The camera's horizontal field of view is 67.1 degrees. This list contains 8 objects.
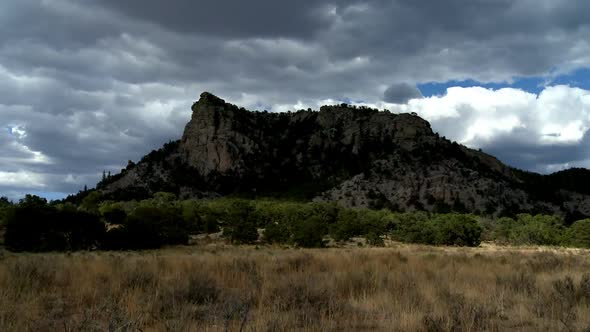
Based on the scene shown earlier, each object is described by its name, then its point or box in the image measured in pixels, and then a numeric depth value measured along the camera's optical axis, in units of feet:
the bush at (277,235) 143.45
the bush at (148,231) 118.21
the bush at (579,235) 162.20
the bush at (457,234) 162.30
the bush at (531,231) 182.50
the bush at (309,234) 131.64
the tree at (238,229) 146.82
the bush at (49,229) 110.43
